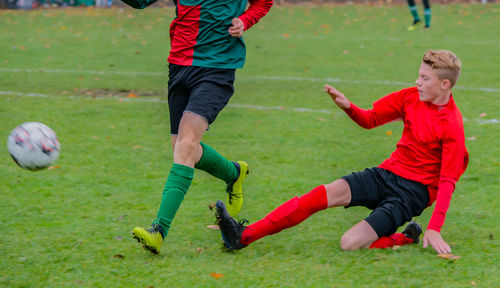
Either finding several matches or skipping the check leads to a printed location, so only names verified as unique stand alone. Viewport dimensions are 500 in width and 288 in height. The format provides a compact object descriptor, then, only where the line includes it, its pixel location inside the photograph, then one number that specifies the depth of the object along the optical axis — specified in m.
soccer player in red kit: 8.17
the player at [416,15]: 34.03
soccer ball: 8.41
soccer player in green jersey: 8.46
